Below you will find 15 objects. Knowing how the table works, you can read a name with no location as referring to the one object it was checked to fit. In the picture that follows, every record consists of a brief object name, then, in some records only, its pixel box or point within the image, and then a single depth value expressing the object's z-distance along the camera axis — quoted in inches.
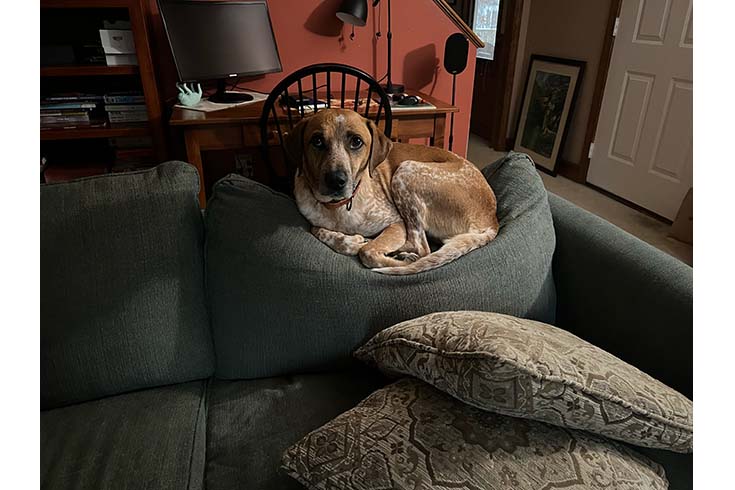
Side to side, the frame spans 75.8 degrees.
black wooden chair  84.1
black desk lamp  106.3
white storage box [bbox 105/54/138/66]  101.1
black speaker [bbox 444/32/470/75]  117.2
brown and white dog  60.8
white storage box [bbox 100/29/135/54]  98.4
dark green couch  46.3
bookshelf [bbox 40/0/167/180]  95.7
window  218.4
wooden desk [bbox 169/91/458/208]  92.0
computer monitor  99.1
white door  130.6
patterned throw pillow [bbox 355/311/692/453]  31.9
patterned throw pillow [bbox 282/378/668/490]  31.4
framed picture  170.0
